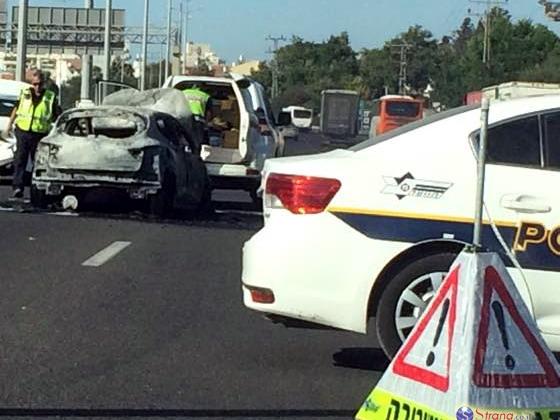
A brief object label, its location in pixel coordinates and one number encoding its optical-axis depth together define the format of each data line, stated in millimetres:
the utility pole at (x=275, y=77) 142362
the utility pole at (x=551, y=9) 74375
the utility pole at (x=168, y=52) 83438
